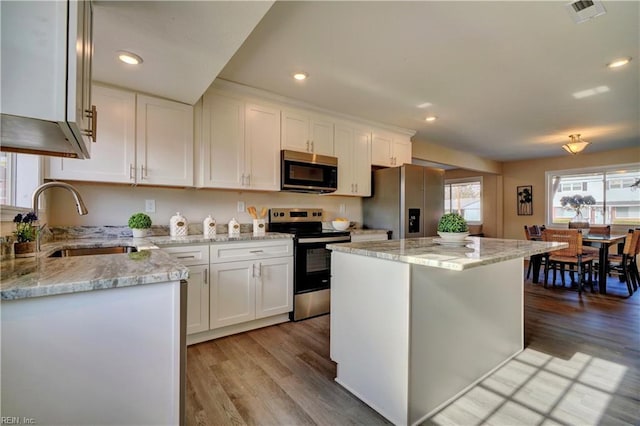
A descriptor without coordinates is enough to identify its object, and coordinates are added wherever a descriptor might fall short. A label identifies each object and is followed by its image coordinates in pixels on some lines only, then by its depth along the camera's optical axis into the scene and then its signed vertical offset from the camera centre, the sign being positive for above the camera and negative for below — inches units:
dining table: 158.0 -18.6
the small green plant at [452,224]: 80.6 -2.7
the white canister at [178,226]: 106.0 -4.6
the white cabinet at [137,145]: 89.5 +22.8
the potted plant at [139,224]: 97.4 -3.6
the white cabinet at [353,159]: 147.6 +28.4
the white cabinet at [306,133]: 129.8 +37.6
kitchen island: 59.5 -24.6
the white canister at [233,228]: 118.0 -5.9
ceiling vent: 69.1 +49.6
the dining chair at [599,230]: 189.6 -10.5
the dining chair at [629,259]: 161.3 -25.7
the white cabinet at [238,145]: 109.9 +27.4
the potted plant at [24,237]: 54.4 -4.6
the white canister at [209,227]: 111.6 -5.2
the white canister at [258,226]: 126.0 -5.4
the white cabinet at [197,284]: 95.0 -23.2
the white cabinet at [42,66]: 35.6 +18.7
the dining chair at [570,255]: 158.7 -23.3
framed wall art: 265.0 +13.0
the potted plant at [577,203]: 235.2 +9.4
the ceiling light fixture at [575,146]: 169.5 +39.7
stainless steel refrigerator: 148.8 +7.0
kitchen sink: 79.3 -10.8
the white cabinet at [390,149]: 162.1 +37.1
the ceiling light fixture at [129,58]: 72.9 +39.8
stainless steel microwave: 126.7 +18.8
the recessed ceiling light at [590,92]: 115.1 +49.6
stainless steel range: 119.5 -22.3
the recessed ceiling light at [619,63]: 94.8 +50.0
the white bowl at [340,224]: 146.0 -5.2
